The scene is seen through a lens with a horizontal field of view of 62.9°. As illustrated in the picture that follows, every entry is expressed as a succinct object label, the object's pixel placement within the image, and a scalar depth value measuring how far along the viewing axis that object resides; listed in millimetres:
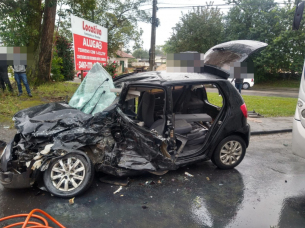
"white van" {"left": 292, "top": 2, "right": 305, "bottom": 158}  3812
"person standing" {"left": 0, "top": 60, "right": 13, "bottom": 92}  8289
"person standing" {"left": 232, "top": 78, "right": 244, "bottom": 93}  9366
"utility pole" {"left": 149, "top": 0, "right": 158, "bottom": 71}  16047
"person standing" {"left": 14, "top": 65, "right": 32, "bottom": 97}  8289
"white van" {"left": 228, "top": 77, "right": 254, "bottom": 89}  23206
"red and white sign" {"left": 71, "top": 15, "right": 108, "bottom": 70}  6867
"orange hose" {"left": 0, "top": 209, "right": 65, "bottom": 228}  2663
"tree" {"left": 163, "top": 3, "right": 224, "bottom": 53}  30219
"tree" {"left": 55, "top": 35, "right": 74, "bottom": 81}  16203
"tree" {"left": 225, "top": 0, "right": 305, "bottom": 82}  25109
